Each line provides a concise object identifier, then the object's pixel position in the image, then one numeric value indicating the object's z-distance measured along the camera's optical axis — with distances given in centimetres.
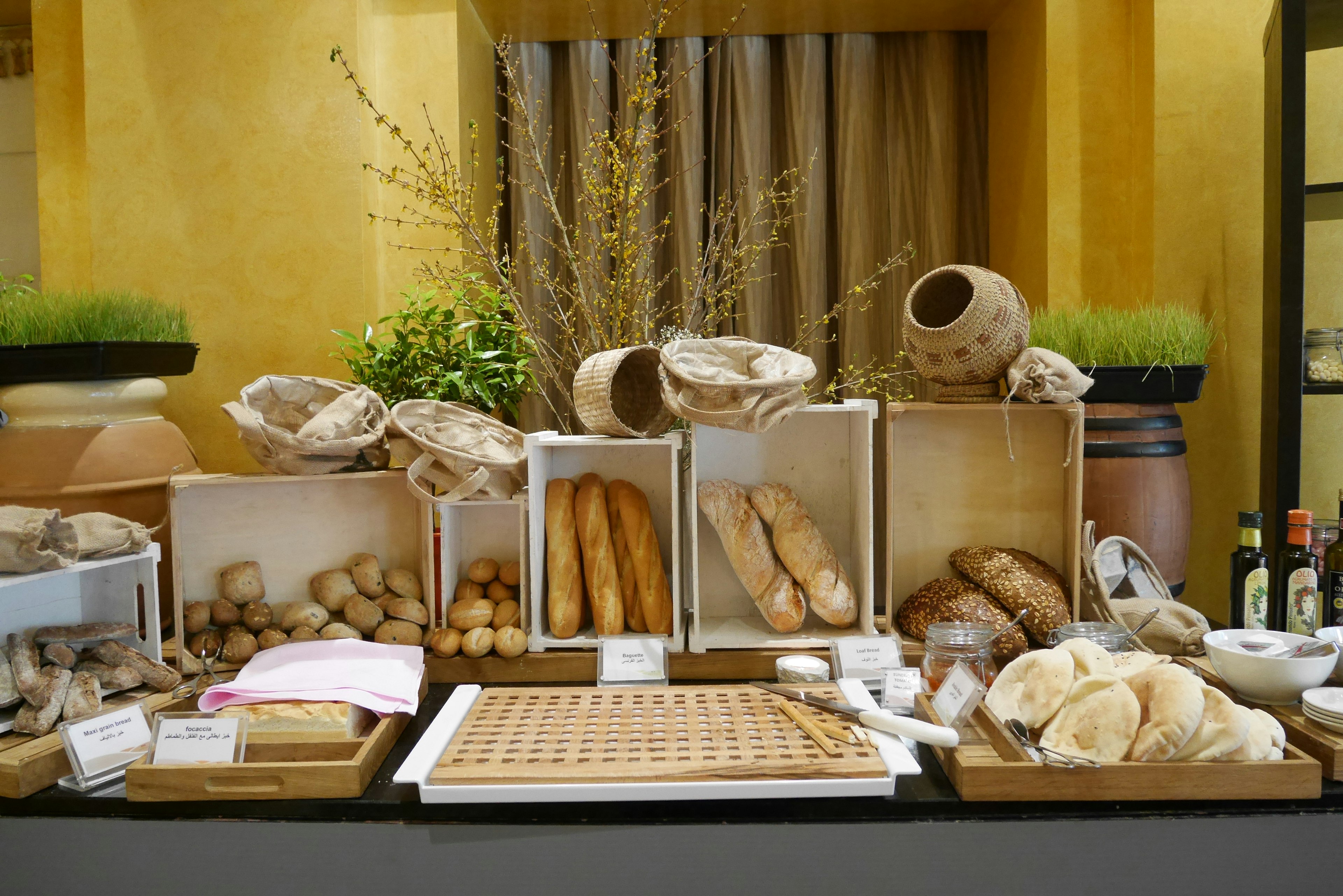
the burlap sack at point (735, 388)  154
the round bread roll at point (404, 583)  176
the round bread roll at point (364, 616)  171
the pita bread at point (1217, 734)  117
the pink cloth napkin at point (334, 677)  138
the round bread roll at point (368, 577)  175
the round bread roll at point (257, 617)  171
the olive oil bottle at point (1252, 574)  169
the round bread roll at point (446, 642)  165
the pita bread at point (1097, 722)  119
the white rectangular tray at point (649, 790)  115
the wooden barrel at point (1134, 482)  191
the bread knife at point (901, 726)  121
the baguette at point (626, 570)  172
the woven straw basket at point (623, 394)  160
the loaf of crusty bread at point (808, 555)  170
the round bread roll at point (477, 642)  165
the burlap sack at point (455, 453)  164
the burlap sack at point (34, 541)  134
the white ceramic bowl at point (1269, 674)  133
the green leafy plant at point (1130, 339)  193
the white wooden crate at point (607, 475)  166
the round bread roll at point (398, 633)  168
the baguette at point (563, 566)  169
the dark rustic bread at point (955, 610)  165
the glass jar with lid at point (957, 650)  143
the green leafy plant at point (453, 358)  222
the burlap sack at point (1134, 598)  168
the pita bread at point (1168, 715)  116
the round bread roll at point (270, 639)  165
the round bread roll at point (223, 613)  170
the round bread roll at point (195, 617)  167
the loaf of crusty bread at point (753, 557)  170
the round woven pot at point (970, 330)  168
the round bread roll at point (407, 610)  173
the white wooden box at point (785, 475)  186
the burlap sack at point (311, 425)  163
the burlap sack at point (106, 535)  148
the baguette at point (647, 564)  170
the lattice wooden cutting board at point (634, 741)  118
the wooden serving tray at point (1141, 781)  116
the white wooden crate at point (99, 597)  152
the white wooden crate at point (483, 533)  182
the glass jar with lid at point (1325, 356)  214
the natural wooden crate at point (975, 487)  191
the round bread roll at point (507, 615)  172
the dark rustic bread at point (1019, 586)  169
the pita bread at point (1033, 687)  127
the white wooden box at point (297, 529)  175
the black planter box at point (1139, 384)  192
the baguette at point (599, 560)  168
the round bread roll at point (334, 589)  174
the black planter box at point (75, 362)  191
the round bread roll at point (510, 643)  165
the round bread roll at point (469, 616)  170
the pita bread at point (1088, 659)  129
